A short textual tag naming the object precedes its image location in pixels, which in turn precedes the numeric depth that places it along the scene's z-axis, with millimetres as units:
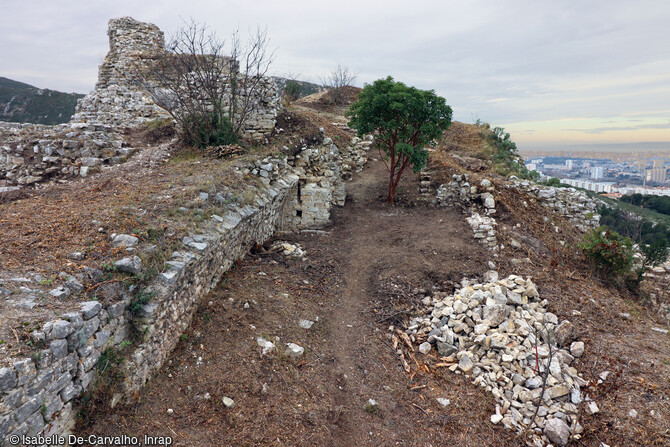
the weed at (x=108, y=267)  4172
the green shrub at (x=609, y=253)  8516
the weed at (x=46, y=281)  3765
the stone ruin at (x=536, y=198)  10984
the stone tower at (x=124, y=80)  12914
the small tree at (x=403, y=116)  10492
